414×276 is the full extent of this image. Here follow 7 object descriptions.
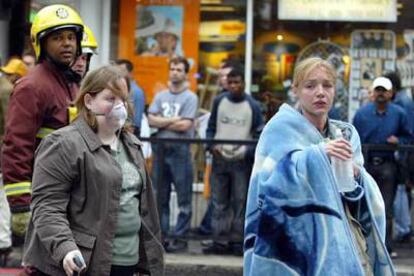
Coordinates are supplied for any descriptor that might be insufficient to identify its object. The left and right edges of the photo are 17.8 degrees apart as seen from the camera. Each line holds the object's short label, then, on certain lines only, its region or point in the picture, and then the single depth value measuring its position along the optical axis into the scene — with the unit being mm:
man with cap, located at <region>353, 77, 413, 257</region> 13685
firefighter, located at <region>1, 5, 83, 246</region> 6714
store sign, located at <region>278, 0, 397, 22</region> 18105
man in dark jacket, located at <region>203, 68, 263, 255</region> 13557
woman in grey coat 5767
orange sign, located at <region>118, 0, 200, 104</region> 18479
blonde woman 5741
